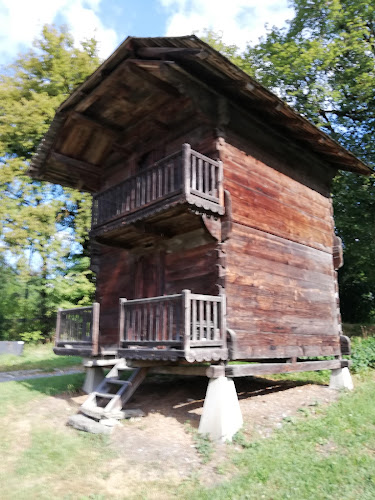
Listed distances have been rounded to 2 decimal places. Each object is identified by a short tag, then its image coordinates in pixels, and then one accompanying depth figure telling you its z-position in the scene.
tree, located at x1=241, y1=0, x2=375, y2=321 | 19.67
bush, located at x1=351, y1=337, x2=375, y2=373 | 13.45
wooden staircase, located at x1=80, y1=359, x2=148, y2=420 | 8.23
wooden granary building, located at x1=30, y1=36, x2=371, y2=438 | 8.48
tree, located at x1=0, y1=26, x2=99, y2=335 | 20.77
